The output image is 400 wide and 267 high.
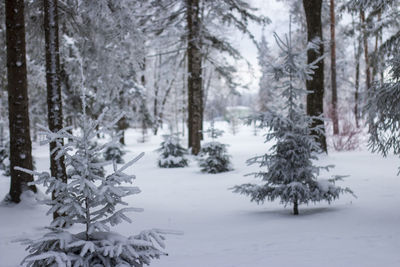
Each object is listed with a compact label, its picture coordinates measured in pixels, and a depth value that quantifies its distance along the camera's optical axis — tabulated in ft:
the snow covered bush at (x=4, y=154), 43.50
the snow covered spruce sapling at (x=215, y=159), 38.83
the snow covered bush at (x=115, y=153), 51.52
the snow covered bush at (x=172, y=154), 44.72
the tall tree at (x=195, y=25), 47.03
